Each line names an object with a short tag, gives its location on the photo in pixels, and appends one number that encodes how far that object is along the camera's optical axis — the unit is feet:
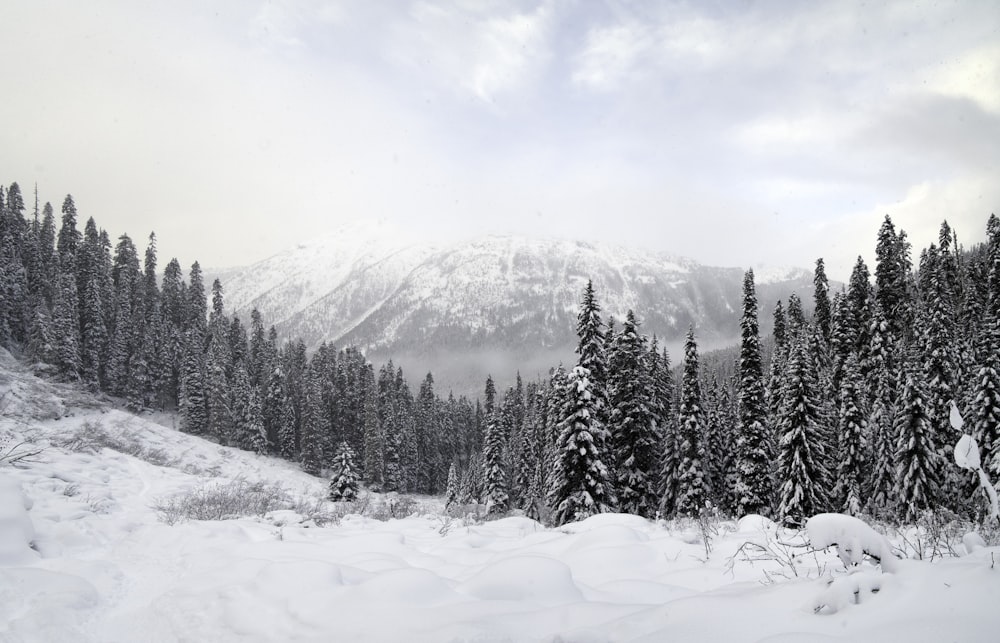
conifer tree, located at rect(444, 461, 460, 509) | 136.75
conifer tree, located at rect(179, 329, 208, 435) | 193.71
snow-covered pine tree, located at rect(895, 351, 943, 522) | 81.56
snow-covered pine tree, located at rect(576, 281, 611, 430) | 84.53
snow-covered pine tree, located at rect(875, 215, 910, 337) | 165.27
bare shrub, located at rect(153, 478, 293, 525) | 30.99
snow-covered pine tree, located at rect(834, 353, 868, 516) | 100.12
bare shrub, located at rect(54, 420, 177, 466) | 49.29
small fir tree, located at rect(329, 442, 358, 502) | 96.91
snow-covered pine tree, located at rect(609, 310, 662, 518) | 90.68
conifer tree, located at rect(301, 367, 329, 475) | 206.69
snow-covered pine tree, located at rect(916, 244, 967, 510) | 86.48
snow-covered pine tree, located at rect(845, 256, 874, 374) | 145.38
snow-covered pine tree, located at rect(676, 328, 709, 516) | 92.09
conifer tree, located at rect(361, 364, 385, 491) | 207.62
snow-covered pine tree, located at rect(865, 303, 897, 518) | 91.97
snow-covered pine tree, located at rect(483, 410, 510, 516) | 125.18
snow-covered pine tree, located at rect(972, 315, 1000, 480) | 79.05
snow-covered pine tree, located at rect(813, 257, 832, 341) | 179.52
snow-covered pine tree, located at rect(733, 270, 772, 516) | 93.20
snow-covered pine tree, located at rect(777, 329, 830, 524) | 82.99
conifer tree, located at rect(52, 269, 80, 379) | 164.35
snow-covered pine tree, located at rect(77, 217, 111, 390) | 186.19
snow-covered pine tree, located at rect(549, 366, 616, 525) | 74.74
